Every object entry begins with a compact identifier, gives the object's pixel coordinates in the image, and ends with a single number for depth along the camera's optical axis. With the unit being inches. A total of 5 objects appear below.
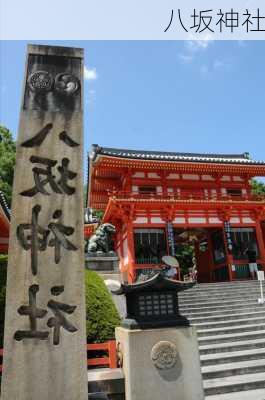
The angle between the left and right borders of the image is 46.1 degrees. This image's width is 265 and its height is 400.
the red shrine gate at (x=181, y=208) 634.2
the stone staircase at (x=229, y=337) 234.2
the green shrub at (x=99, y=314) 271.7
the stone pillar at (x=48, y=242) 129.1
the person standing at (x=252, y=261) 625.9
